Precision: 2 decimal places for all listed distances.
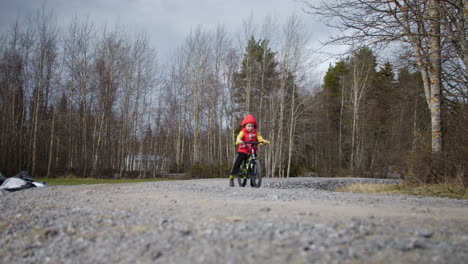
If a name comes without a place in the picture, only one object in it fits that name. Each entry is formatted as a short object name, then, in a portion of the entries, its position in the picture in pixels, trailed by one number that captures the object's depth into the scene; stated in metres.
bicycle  8.02
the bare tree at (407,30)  7.93
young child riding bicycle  8.14
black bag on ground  7.56
